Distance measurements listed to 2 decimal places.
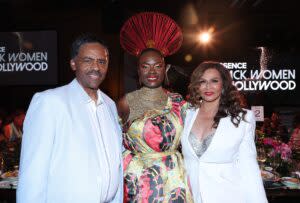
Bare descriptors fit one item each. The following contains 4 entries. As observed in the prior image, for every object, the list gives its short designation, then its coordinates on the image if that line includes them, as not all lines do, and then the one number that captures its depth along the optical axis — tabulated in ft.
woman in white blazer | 7.04
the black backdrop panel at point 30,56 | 23.53
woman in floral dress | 7.47
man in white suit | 4.99
